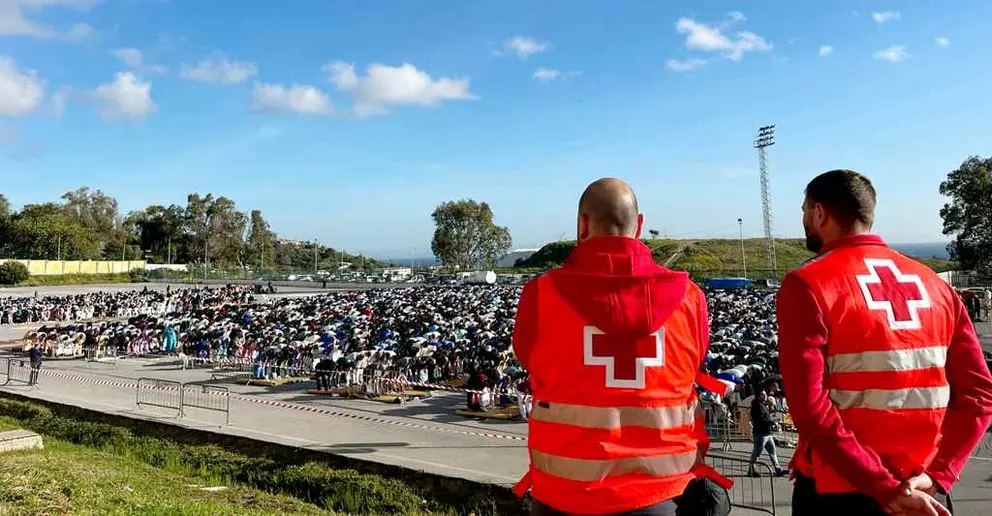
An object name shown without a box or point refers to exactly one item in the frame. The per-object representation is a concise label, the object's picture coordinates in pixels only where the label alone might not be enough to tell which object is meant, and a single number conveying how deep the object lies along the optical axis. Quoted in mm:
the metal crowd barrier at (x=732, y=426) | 12445
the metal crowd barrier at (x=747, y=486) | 8418
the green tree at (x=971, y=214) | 47000
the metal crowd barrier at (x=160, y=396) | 15573
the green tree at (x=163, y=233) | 104000
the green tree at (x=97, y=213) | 110312
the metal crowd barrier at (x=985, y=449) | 10783
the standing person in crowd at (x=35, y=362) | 18312
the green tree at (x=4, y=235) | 88750
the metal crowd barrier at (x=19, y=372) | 19536
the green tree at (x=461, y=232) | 88938
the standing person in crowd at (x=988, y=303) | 32519
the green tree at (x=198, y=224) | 101625
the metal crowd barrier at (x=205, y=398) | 15516
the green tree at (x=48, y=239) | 82625
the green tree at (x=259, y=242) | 107000
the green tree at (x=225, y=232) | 102000
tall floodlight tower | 70188
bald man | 2053
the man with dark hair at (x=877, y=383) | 2027
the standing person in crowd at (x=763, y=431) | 9953
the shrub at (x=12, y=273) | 66562
